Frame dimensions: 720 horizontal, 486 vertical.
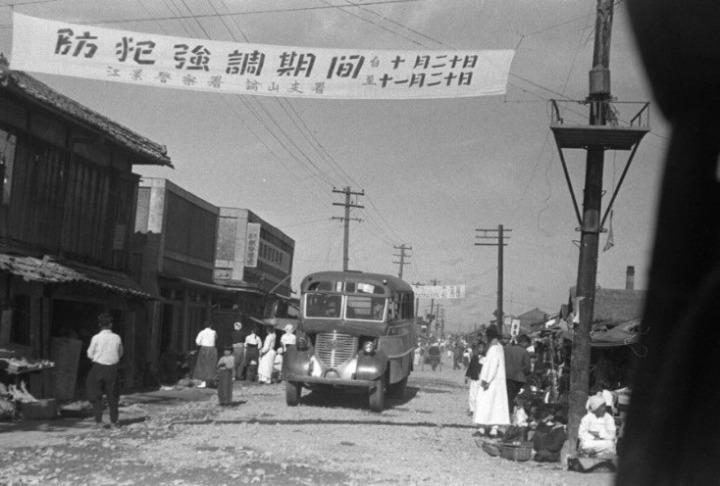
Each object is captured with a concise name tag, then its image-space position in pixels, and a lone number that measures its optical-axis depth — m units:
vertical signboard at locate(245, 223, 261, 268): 31.20
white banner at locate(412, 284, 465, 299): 67.46
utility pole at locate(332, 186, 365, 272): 41.22
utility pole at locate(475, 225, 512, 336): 44.25
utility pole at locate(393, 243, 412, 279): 70.38
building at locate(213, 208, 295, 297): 31.22
